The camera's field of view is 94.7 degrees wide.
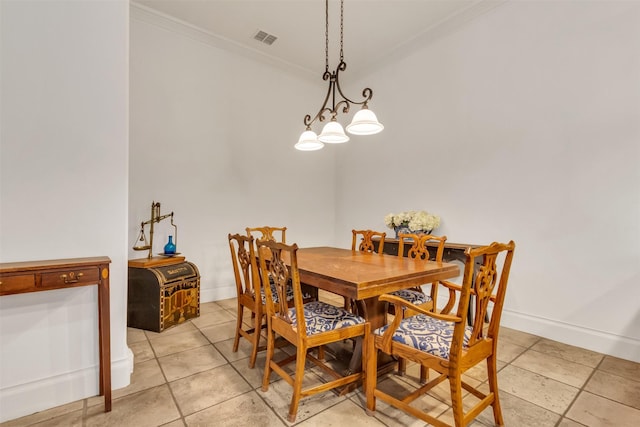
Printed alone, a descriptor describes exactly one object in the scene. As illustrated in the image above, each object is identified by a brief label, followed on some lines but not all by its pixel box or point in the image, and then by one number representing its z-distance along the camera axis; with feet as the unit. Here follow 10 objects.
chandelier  7.13
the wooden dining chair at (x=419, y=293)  6.99
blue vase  10.64
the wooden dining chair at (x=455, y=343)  4.43
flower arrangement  11.22
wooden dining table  5.36
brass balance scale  10.44
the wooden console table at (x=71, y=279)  4.98
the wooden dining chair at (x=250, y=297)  6.98
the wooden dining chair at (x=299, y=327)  5.37
